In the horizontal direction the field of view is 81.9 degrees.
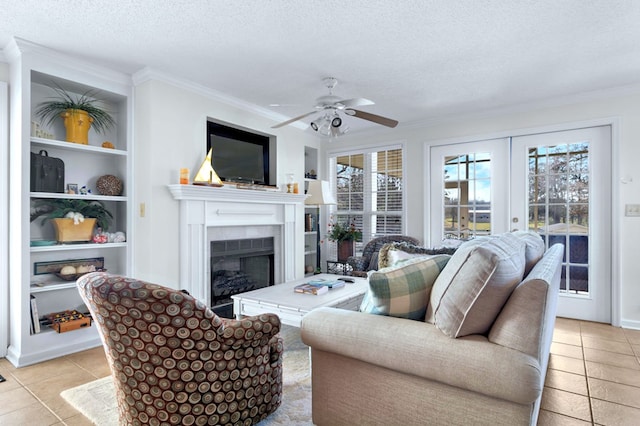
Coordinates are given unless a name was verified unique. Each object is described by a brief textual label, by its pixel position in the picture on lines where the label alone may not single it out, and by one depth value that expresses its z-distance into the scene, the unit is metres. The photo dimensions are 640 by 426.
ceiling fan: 3.16
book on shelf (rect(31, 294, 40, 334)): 2.80
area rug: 1.94
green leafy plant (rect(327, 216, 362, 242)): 5.23
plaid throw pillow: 1.64
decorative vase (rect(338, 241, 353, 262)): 5.38
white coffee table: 2.53
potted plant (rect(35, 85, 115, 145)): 3.08
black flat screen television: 3.86
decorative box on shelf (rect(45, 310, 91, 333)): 2.89
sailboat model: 3.47
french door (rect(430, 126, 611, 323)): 3.76
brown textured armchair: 1.50
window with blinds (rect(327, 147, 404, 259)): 5.11
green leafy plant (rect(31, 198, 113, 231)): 3.03
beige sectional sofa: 1.31
